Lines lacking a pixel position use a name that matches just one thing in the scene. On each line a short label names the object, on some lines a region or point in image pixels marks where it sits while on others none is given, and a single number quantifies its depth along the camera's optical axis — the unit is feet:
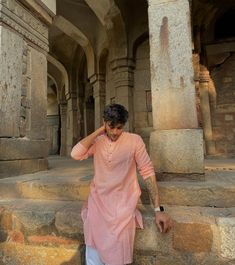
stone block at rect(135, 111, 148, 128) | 22.92
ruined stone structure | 8.96
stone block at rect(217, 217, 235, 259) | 6.40
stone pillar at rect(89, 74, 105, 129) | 27.55
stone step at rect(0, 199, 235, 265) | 6.50
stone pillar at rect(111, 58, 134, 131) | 22.91
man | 5.76
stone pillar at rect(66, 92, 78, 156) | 33.78
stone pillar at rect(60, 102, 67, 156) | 36.27
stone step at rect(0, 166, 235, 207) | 7.57
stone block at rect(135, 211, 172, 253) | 6.72
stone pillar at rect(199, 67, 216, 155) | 23.84
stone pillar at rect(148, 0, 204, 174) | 8.75
